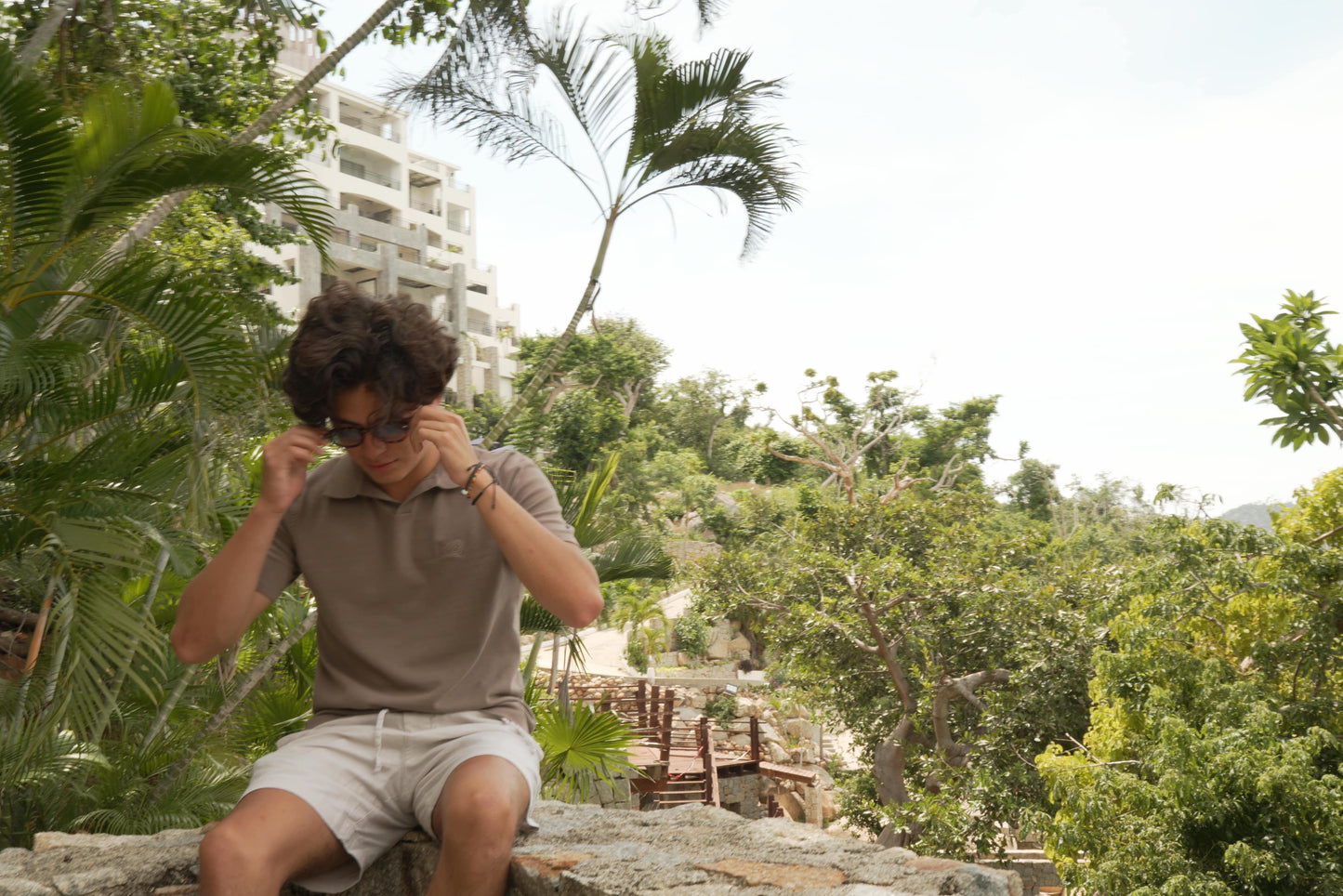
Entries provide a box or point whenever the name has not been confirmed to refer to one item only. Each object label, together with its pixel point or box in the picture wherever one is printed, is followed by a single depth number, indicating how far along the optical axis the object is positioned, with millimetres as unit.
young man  1533
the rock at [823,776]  18672
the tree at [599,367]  30453
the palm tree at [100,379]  3023
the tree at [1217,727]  5988
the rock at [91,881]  1664
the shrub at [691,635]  24406
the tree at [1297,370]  7453
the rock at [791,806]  17766
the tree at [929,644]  9906
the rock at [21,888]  1593
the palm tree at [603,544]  4891
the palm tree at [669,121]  5895
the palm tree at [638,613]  24016
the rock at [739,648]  26000
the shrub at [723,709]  20141
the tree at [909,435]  30781
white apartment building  30719
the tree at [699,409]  40156
